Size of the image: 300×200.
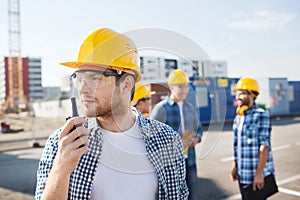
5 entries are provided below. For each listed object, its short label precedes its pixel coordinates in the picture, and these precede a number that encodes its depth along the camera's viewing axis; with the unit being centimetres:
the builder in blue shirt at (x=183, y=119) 338
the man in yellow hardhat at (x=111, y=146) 130
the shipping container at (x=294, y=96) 2759
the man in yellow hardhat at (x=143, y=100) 385
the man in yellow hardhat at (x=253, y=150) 312
